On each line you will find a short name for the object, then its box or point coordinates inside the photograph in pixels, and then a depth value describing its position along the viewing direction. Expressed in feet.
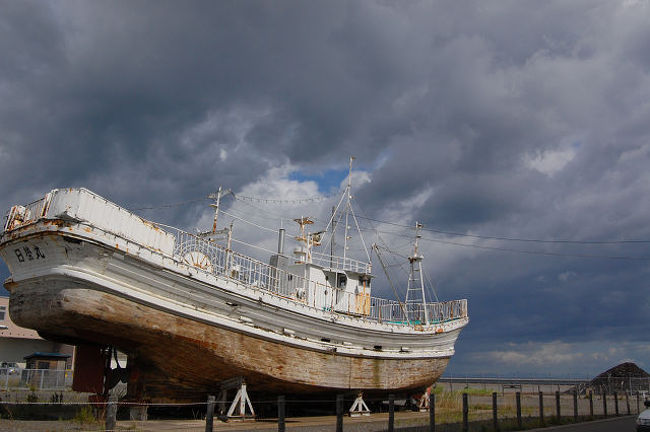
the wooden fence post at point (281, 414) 35.45
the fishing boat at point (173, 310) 43.27
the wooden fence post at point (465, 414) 43.75
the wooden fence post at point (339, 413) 36.50
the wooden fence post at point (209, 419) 33.81
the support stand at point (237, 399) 53.42
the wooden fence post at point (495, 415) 47.96
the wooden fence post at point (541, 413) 55.04
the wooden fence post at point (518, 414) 50.76
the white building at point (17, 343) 135.95
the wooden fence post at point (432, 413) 40.79
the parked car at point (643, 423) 45.08
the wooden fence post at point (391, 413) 37.80
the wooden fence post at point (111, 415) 35.58
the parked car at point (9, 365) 113.80
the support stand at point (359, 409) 67.66
